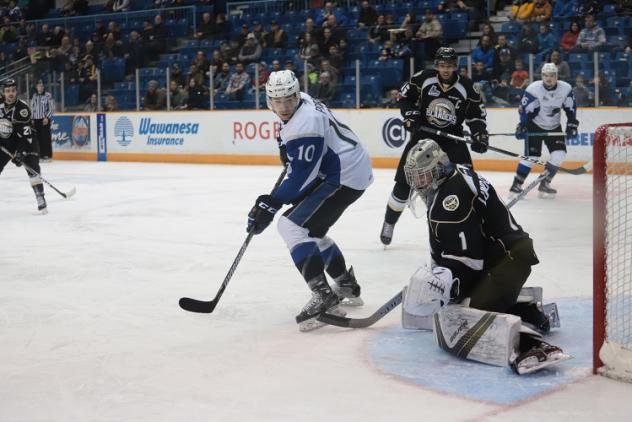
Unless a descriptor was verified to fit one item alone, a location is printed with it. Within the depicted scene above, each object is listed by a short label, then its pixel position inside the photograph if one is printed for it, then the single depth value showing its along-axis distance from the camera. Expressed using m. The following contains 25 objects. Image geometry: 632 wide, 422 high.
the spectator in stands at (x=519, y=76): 10.70
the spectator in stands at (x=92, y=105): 15.08
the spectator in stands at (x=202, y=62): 14.04
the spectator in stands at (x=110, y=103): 14.94
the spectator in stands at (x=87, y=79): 15.15
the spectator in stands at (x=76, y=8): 18.52
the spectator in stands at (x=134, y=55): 15.74
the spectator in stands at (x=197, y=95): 13.84
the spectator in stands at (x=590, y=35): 10.55
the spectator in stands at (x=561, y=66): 10.25
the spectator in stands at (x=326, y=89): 12.48
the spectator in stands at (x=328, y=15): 13.96
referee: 14.58
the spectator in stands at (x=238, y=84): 13.30
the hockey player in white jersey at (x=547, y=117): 8.05
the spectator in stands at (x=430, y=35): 12.28
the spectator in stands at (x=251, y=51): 14.05
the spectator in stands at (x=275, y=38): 14.21
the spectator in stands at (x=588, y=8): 11.27
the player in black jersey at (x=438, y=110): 5.58
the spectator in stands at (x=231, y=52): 14.20
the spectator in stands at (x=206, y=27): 15.64
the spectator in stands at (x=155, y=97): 14.27
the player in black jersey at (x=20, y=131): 7.95
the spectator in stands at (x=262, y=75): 13.13
